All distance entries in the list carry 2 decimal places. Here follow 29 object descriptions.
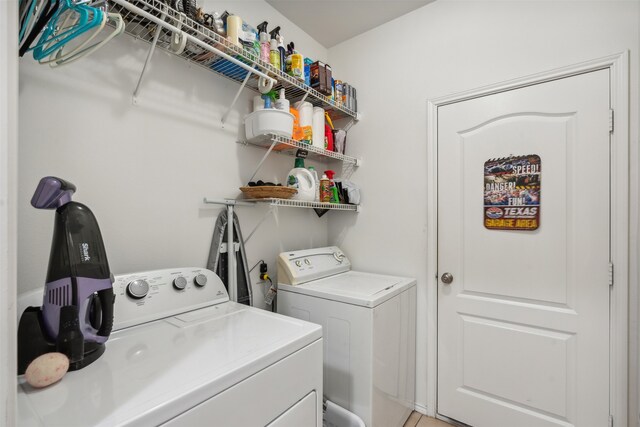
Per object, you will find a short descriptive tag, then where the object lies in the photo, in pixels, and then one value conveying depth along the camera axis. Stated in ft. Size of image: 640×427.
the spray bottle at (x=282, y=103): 5.71
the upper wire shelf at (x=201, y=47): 3.98
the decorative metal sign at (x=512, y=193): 5.70
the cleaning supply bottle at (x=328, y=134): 7.30
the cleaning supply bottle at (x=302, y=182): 6.25
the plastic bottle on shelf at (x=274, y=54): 5.64
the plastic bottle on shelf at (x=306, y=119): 6.41
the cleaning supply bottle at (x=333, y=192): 7.18
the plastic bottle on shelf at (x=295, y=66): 5.99
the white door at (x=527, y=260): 5.22
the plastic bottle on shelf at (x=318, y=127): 6.81
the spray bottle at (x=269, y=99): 5.79
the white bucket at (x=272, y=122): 5.41
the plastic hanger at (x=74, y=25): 2.68
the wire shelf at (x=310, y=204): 5.58
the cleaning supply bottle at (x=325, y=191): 7.00
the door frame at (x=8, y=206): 1.57
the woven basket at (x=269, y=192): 5.47
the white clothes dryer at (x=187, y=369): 2.31
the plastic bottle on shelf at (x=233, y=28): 4.91
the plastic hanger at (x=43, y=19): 2.70
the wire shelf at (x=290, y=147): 5.69
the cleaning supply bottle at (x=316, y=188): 6.64
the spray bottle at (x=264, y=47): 5.46
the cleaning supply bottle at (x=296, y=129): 6.28
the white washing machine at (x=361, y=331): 5.15
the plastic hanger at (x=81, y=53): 3.13
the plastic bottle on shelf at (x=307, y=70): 6.69
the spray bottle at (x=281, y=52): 5.86
